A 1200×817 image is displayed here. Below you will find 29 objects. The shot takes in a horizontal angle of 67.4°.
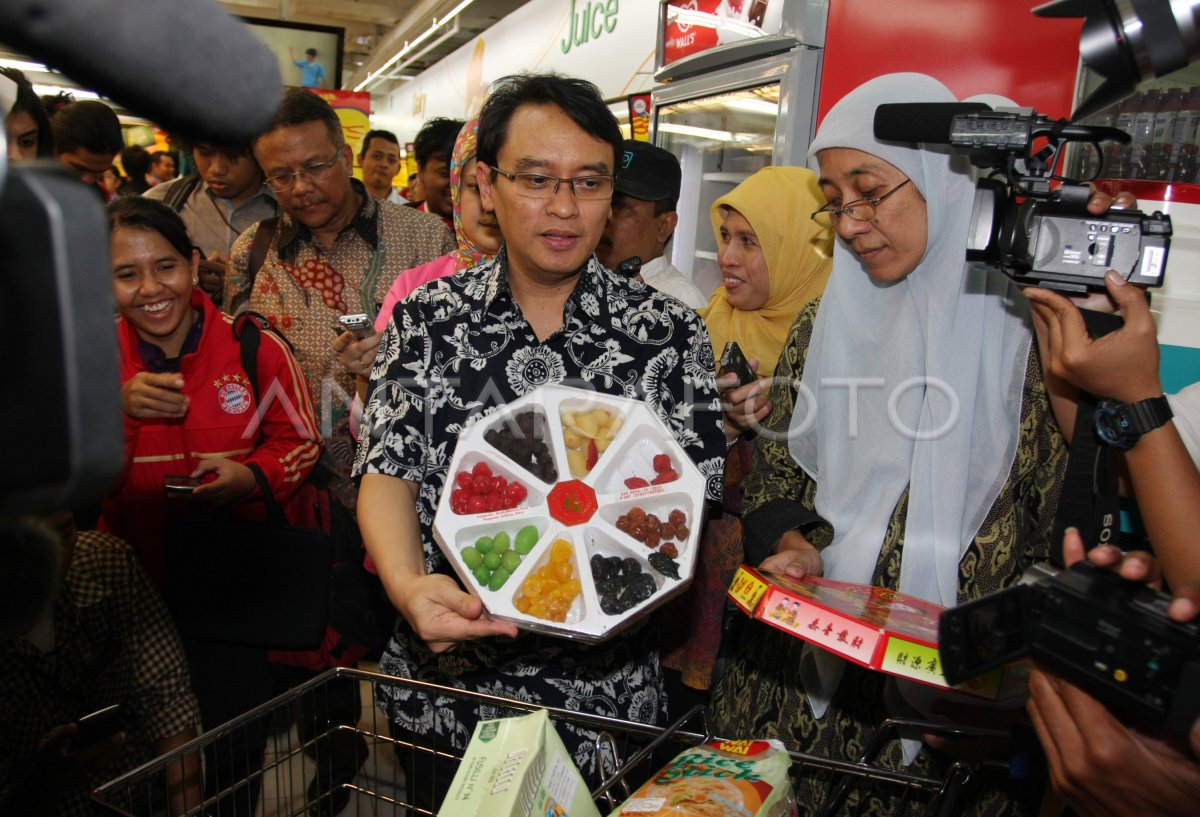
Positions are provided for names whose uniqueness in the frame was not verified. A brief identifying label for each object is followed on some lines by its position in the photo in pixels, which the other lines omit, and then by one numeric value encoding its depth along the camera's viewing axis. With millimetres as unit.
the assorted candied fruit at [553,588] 1273
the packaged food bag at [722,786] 926
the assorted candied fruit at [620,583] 1290
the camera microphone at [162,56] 383
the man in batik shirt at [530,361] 1536
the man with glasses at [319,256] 2752
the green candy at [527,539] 1325
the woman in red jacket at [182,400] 2229
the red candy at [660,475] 1380
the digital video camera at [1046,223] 1284
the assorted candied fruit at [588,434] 1411
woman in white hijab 1544
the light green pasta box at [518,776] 885
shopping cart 1065
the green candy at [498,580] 1283
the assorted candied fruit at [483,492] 1335
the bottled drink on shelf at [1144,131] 2156
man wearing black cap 2713
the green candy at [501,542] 1317
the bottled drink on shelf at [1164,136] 2115
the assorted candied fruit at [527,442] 1391
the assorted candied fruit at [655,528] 1352
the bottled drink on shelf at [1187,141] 2076
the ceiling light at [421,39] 9745
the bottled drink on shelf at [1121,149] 2189
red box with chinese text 1050
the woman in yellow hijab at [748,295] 2369
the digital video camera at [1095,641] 778
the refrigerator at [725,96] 3535
